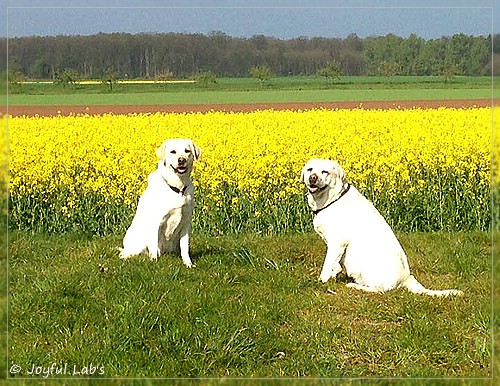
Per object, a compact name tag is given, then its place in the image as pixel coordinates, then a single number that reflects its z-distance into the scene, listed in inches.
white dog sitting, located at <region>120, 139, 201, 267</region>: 285.6
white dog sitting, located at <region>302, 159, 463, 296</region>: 264.7
